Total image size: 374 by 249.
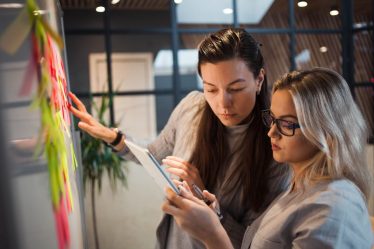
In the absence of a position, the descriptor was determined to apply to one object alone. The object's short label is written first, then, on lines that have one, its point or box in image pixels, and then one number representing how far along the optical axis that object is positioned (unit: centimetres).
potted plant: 349
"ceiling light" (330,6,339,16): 450
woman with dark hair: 136
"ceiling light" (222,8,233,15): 423
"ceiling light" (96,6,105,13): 387
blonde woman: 93
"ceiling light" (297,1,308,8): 441
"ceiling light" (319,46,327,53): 456
